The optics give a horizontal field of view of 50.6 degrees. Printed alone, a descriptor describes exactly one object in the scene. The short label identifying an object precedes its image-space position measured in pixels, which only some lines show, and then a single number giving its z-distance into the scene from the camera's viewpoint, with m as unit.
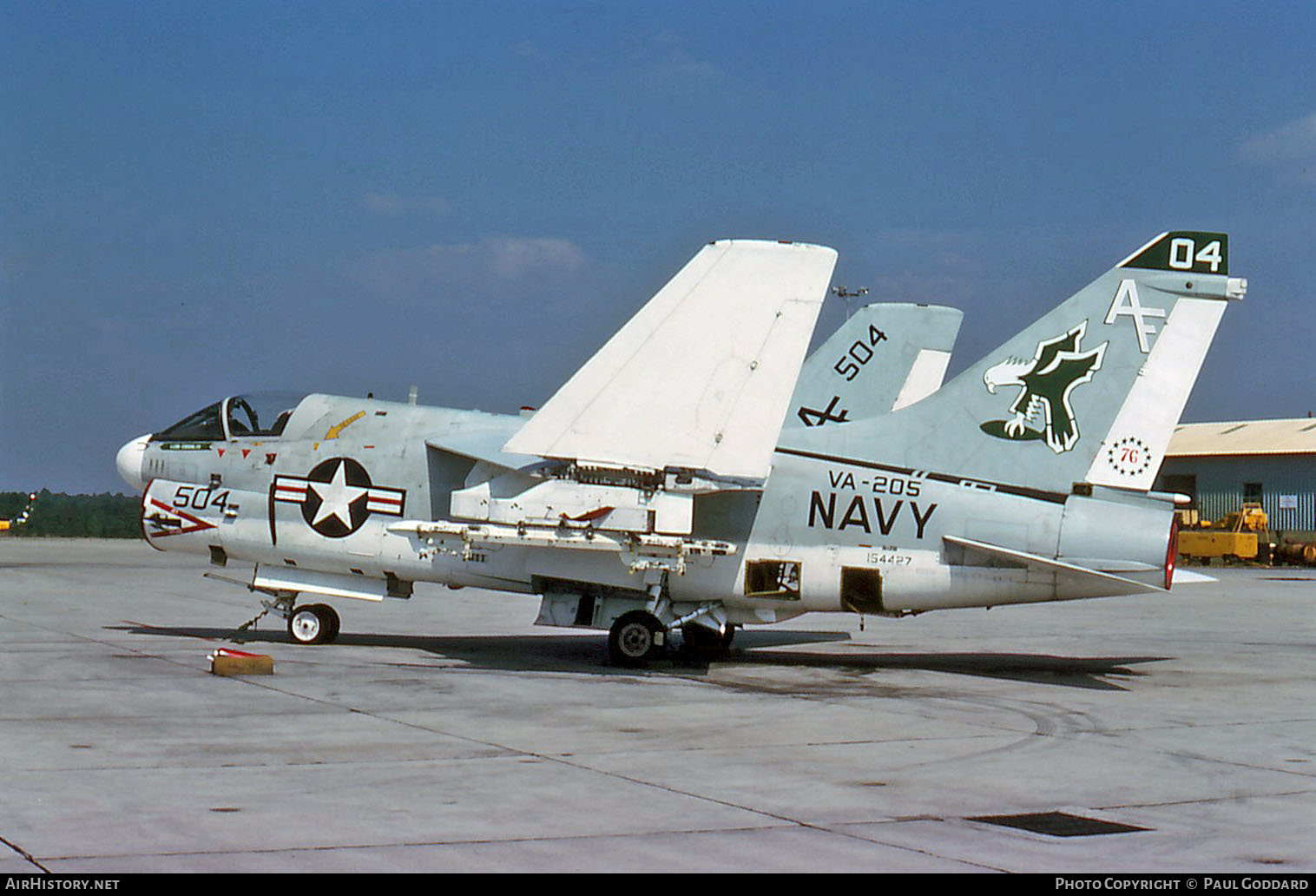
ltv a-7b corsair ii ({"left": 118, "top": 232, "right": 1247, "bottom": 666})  14.81
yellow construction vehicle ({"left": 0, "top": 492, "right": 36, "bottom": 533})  71.50
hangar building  66.69
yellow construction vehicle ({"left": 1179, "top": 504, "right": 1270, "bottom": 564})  55.53
